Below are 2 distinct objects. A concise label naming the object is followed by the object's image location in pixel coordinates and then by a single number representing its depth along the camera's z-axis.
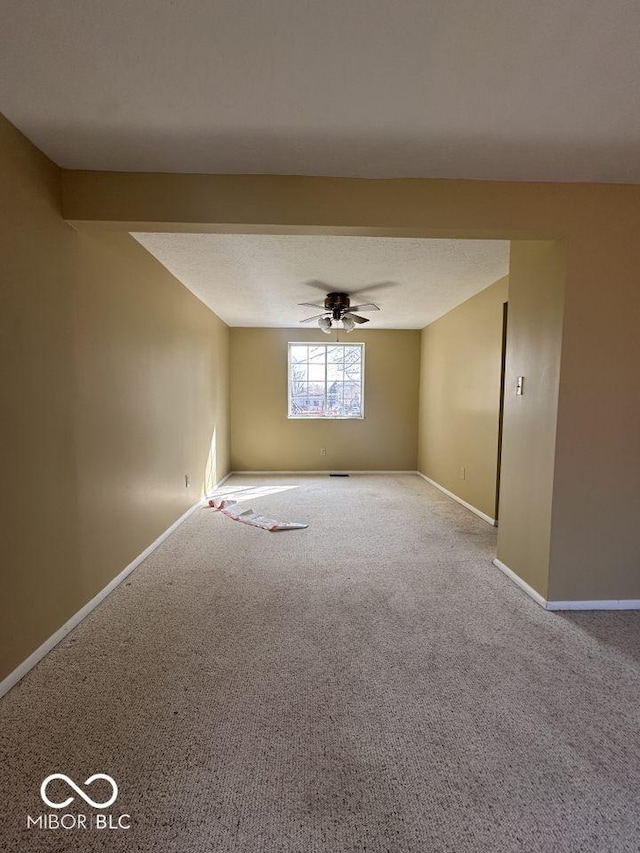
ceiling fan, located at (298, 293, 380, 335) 3.93
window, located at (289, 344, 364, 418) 6.05
